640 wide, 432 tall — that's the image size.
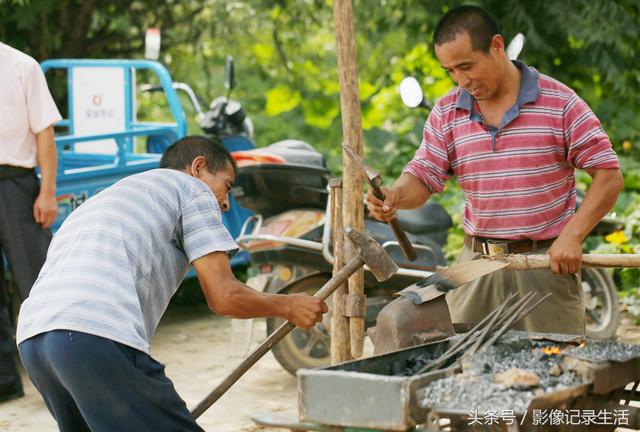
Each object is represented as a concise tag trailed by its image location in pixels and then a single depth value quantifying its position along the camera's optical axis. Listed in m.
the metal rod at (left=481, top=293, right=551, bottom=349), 3.55
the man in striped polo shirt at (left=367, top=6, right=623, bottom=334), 3.98
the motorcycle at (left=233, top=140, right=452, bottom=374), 5.89
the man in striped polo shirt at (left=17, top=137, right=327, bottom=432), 3.22
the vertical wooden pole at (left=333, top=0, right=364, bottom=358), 4.65
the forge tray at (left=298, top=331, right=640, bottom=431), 2.97
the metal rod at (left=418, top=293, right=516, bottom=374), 3.44
